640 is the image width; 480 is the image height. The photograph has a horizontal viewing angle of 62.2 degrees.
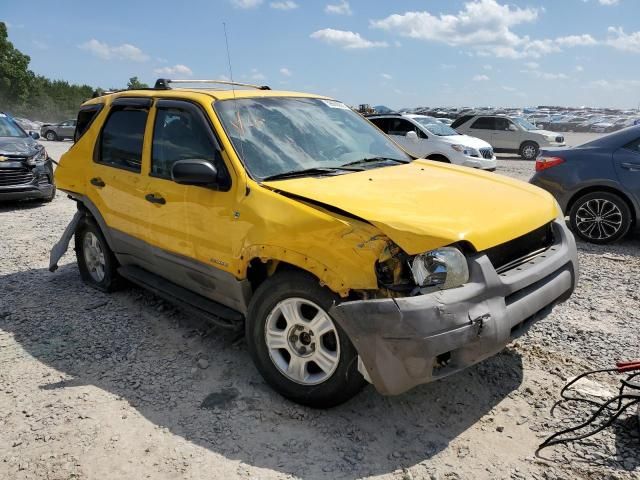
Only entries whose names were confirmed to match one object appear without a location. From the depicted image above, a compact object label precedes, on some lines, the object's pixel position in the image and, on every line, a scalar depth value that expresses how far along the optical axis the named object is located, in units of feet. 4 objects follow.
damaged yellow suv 9.13
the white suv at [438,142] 45.65
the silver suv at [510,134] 67.62
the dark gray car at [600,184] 22.43
